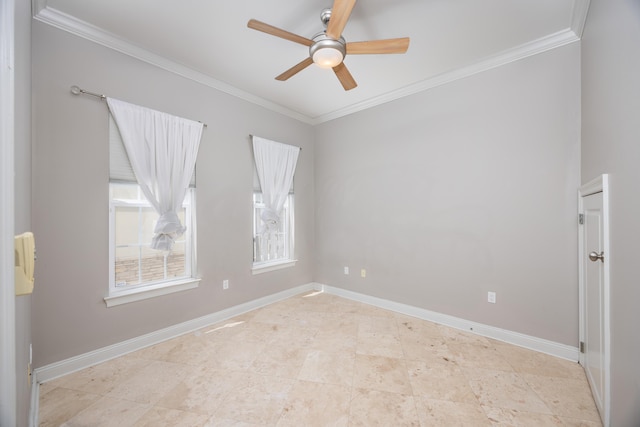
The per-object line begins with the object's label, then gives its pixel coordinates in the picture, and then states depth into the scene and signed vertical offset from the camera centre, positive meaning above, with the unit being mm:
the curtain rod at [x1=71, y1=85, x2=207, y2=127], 2148 +1049
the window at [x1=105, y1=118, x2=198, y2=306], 2375 -302
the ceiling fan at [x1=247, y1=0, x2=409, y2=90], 1818 +1326
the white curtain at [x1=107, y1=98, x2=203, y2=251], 2414 +588
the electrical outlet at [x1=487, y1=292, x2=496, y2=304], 2697 -849
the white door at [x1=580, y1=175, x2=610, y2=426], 1582 -586
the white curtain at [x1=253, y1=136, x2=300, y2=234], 3543 +592
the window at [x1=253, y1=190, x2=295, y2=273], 3658 -382
